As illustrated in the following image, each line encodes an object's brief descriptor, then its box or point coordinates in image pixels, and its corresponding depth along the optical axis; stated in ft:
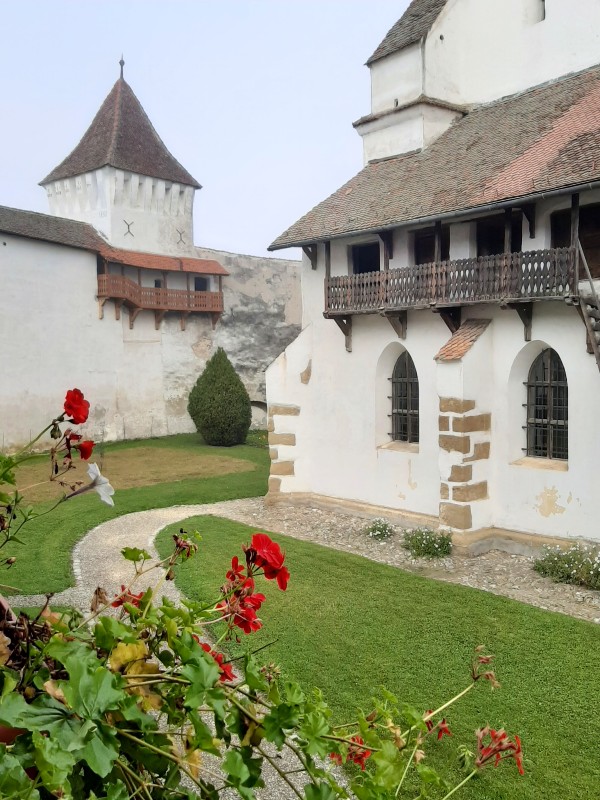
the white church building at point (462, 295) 41.34
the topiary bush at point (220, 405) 90.63
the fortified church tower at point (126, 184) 93.56
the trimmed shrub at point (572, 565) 37.55
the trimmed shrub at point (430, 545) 43.37
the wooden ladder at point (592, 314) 38.19
